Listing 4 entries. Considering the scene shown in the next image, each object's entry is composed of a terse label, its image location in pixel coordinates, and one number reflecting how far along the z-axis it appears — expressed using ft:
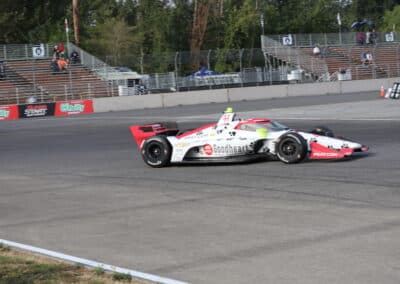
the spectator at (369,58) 189.57
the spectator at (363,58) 189.57
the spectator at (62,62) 153.25
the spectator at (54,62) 152.35
